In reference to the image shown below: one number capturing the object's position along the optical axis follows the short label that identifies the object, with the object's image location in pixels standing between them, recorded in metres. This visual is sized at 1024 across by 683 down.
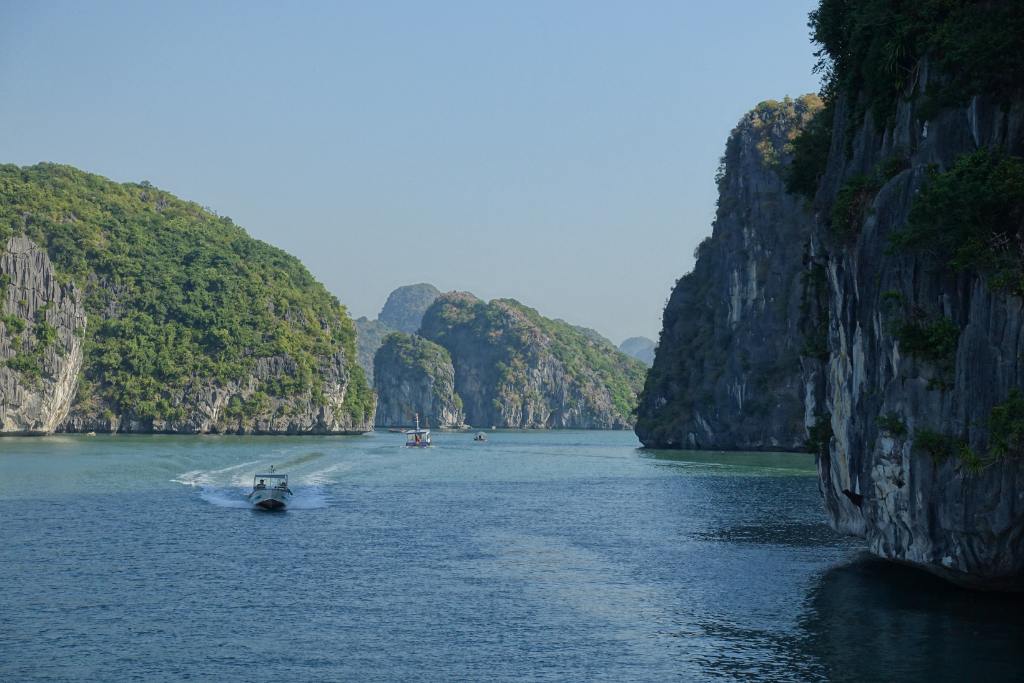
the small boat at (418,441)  176.75
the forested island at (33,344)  186.25
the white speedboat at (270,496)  72.31
